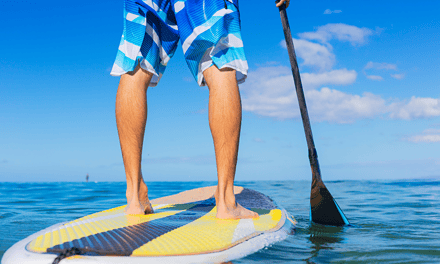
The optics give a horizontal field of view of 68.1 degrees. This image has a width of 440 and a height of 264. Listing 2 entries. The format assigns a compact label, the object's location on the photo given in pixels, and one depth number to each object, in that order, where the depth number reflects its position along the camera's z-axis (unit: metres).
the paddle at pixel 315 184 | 2.42
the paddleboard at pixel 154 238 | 1.05
